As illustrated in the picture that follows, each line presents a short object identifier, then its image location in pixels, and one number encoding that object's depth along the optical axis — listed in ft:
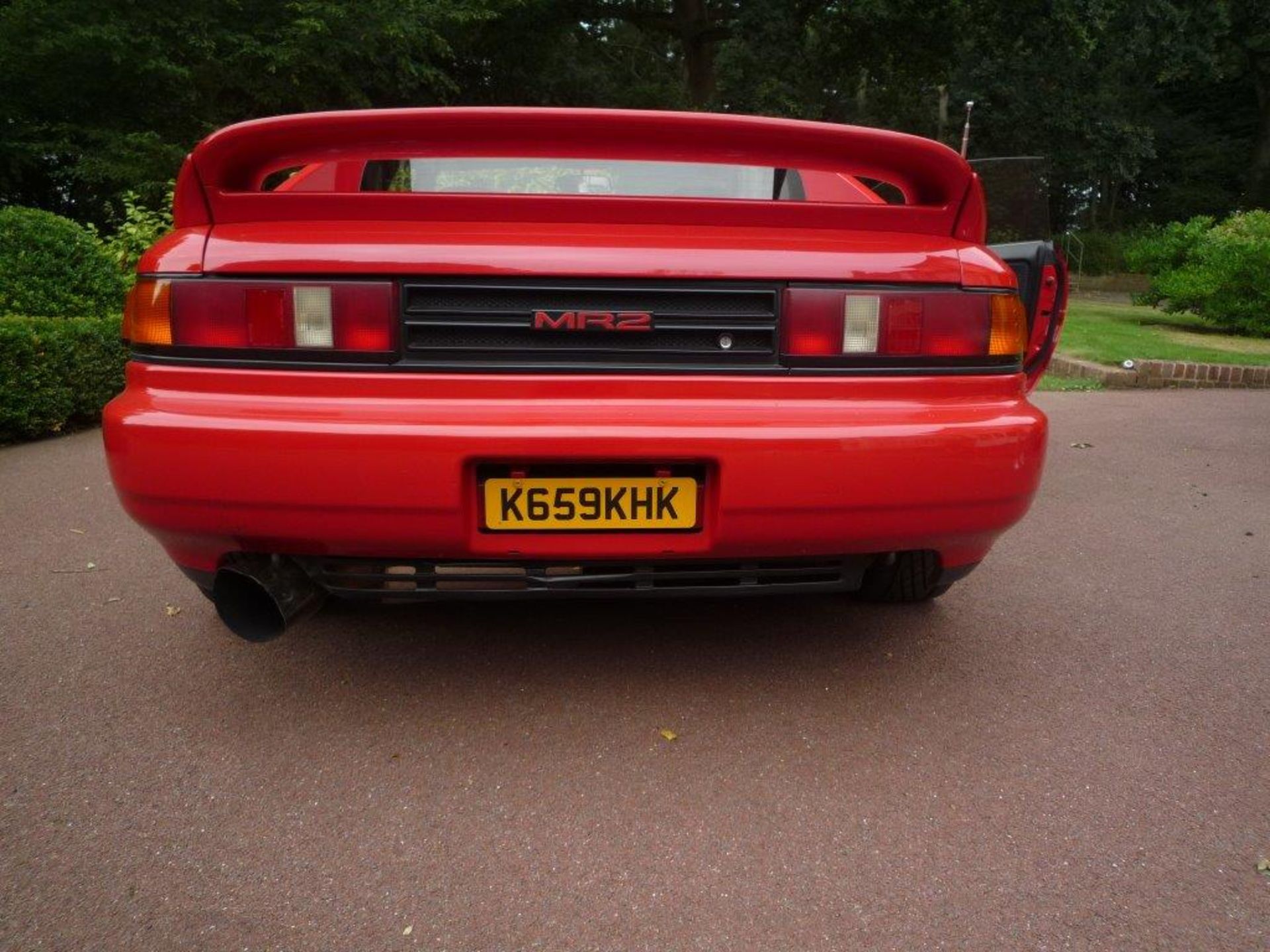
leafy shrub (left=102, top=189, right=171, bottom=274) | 25.16
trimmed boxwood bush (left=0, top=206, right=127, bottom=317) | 20.34
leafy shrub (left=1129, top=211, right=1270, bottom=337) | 34.99
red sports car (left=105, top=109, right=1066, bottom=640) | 6.11
